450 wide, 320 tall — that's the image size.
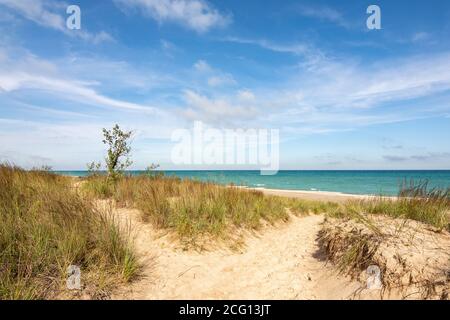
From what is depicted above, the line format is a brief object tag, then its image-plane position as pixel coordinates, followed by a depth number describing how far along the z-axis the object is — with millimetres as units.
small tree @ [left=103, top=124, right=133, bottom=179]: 12109
